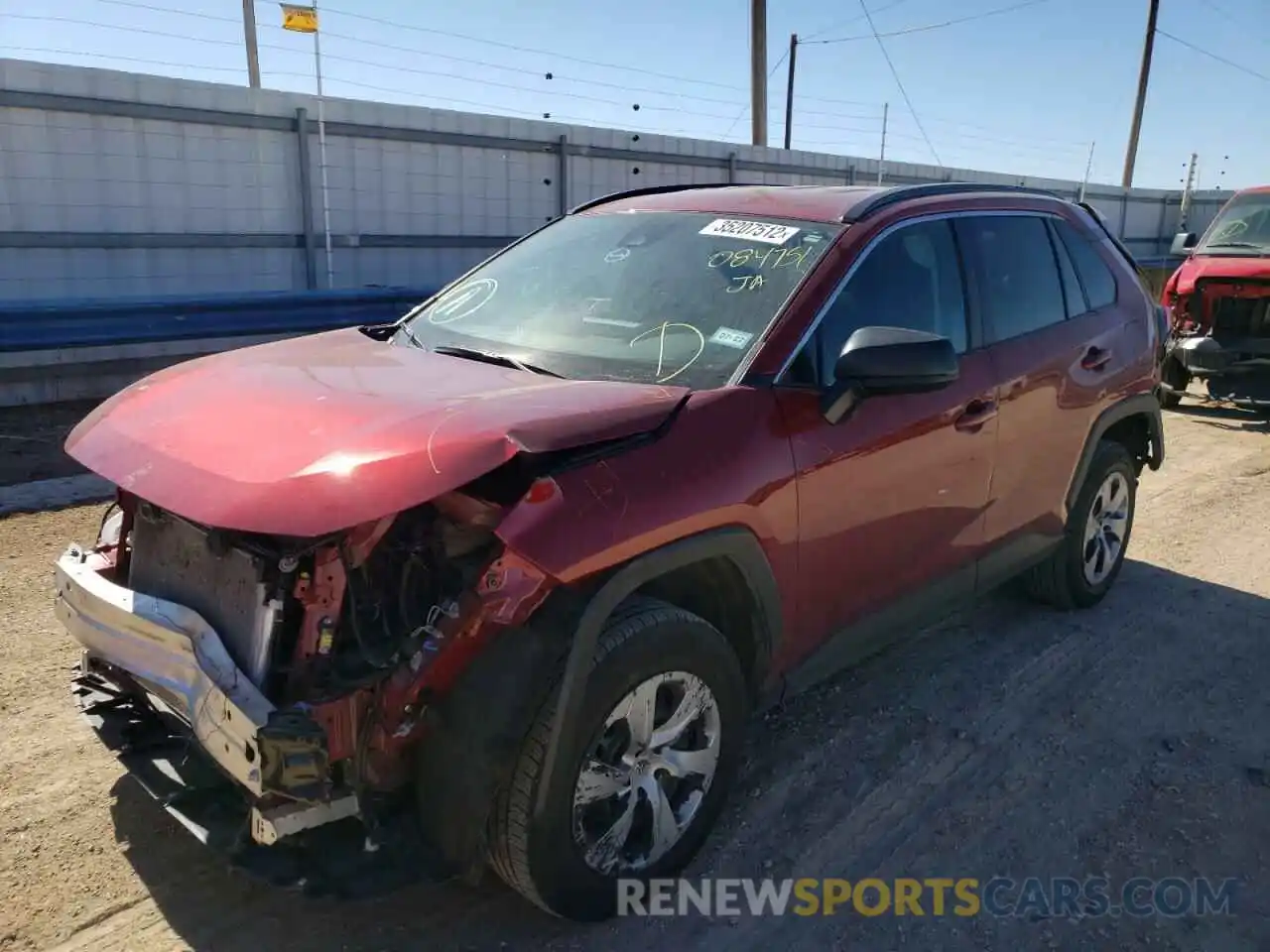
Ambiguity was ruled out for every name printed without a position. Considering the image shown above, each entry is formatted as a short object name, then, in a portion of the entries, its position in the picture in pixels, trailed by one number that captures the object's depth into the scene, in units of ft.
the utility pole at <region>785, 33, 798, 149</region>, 120.57
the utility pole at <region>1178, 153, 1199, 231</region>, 72.59
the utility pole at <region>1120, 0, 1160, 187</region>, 103.09
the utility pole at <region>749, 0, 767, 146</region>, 58.95
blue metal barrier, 25.22
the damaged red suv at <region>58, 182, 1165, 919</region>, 7.86
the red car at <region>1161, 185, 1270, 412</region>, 32.12
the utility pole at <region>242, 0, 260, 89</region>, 42.29
